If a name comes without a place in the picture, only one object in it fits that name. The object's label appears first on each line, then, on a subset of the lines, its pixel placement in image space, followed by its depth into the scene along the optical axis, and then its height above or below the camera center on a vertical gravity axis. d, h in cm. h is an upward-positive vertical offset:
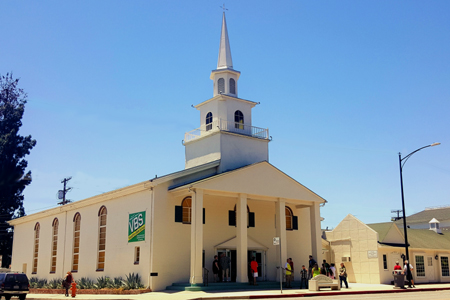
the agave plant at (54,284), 3488 -231
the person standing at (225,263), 2777 -67
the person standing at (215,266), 2733 -82
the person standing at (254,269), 2695 -100
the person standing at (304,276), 2805 -150
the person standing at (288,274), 2763 -132
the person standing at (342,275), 2825 -143
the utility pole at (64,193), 6297 +795
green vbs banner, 2816 +152
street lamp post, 2952 +500
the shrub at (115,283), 2822 -183
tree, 5294 +1177
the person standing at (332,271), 3069 -133
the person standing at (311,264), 2825 -77
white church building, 2758 +237
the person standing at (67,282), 2709 -167
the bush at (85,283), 3062 -201
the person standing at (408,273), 2923 -143
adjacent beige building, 3456 -5
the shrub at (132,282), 2723 -174
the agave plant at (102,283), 2933 -188
